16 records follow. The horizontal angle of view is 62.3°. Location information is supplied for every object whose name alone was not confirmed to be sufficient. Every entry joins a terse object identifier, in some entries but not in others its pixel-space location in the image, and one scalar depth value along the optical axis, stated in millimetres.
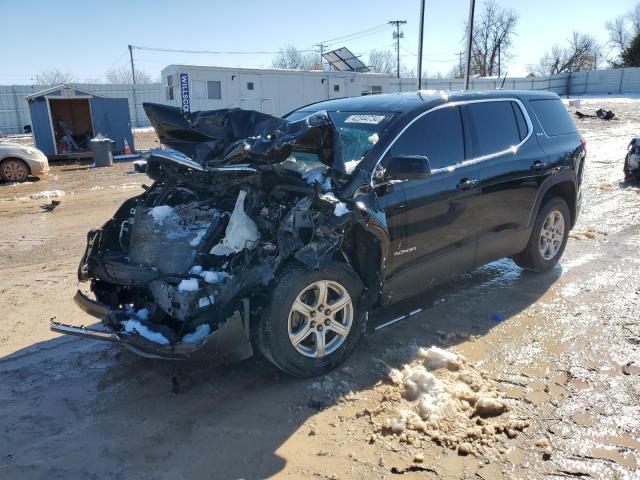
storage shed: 17656
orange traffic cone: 18506
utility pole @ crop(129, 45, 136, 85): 65762
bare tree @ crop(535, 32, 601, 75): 72375
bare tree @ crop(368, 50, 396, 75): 79012
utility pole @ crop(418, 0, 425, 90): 17609
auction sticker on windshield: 4352
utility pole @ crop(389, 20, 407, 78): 65438
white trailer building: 19516
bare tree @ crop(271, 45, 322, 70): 76262
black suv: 3430
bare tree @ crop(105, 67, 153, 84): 79188
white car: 13242
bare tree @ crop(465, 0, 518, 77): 67812
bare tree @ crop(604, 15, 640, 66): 73038
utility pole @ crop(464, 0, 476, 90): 16225
